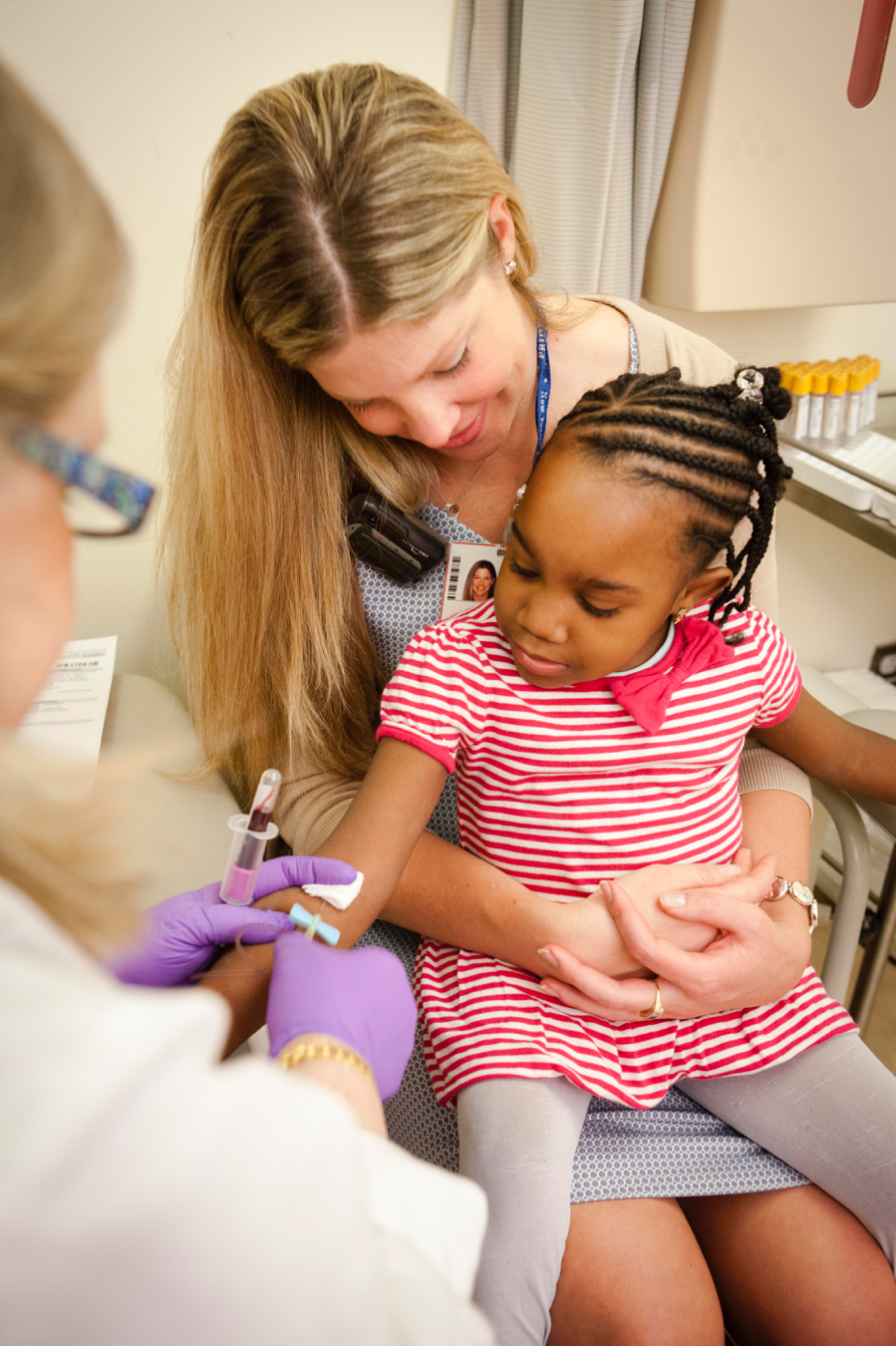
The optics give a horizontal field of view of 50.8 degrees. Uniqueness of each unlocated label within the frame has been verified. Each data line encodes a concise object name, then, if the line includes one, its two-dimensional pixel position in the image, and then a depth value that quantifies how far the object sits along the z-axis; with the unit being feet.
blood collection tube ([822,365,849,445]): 7.06
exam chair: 4.37
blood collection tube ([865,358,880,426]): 7.36
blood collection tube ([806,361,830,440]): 7.04
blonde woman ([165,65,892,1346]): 3.25
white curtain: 5.49
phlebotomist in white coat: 1.30
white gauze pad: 3.29
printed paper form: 4.44
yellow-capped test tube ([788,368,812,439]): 6.97
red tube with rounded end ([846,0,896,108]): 5.81
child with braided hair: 3.34
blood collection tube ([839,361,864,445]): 7.16
